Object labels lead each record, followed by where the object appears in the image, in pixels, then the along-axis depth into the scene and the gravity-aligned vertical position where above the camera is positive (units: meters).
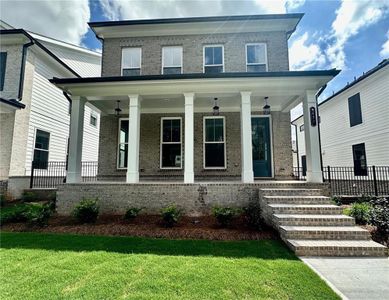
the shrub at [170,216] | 5.74 -1.22
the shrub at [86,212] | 6.14 -1.17
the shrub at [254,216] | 5.51 -1.21
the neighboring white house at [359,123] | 11.25 +3.05
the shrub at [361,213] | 5.62 -1.12
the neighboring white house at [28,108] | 9.77 +3.36
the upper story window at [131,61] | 10.41 +5.42
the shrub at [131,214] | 6.27 -1.24
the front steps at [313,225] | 4.14 -1.26
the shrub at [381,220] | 4.89 -1.19
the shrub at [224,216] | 5.69 -1.18
